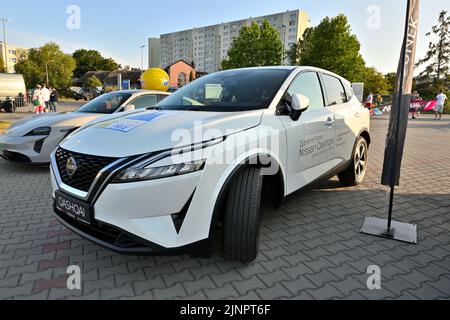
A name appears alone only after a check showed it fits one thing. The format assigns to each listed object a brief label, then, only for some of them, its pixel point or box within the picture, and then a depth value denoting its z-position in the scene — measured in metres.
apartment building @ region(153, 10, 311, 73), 96.81
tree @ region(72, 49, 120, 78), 97.19
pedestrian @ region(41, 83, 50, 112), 17.30
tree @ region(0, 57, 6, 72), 75.88
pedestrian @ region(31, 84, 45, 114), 16.83
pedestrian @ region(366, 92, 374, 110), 17.63
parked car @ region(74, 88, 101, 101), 47.41
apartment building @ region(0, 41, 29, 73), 109.25
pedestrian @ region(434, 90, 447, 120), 19.90
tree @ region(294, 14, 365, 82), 35.28
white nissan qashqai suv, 2.11
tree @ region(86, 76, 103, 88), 59.09
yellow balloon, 19.23
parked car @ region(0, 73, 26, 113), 20.28
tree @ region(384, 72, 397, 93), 57.10
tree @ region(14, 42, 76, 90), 55.66
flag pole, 3.15
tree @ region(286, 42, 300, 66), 53.12
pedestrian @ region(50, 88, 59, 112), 19.55
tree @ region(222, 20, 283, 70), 42.50
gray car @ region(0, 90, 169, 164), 5.36
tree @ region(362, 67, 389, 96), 51.20
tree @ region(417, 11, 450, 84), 42.81
